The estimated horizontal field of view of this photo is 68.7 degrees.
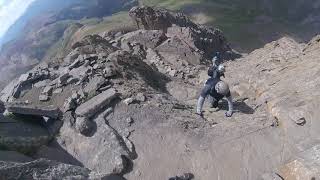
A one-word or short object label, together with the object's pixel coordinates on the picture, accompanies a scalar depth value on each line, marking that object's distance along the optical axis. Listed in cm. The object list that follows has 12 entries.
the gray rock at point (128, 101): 714
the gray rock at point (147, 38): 1388
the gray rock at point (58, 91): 798
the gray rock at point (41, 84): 844
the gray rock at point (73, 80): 811
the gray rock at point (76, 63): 876
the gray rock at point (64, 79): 814
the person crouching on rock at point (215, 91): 715
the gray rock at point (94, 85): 761
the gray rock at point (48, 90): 808
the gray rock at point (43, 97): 798
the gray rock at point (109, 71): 807
